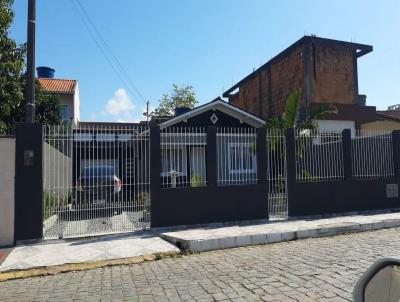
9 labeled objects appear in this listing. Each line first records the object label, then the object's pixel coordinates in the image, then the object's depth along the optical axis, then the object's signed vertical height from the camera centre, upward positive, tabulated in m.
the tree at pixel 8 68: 12.43 +3.96
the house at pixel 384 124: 25.27 +3.44
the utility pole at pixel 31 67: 9.65 +2.91
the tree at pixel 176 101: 50.88 +10.22
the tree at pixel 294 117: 15.40 +2.40
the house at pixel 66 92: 30.36 +7.02
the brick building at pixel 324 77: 22.75 +6.14
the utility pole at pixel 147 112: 50.19 +8.72
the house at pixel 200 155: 10.51 +0.66
